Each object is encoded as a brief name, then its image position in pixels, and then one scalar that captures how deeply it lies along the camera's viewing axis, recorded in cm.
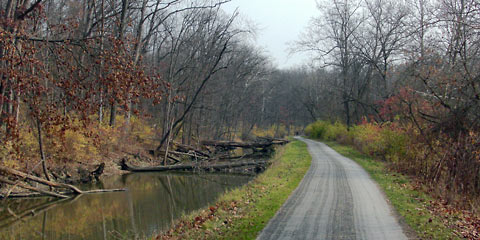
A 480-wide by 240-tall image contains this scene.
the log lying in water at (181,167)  2266
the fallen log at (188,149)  2815
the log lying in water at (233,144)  2895
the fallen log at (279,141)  3581
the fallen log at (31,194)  1398
